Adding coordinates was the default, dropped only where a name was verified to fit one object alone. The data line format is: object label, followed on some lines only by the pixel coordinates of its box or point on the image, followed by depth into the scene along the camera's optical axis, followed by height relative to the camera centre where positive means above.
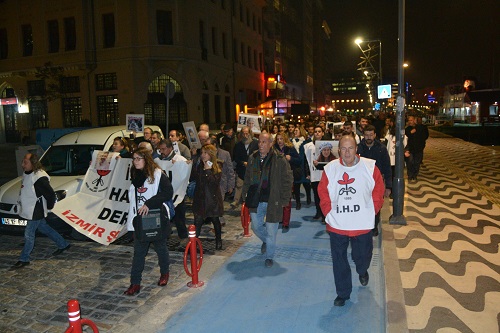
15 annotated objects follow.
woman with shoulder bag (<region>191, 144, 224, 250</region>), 7.88 -1.06
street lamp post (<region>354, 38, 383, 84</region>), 25.88 +4.36
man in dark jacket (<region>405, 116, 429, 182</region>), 14.43 -0.68
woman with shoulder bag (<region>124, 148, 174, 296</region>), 6.02 -0.86
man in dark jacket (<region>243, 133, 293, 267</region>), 6.83 -0.93
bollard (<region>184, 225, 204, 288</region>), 6.21 -1.82
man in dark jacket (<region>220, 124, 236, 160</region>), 12.84 -0.39
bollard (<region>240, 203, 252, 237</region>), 8.81 -1.87
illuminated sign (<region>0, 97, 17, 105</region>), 34.91 +2.30
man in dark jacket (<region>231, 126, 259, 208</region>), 10.88 -0.56
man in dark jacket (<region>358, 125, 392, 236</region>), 8.24 -0.53
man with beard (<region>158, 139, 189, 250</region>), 8.46 -1.51
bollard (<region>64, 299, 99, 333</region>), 3.46 -1.41
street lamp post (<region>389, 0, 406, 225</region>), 9.22 -0.38
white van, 8.34 -0.76
